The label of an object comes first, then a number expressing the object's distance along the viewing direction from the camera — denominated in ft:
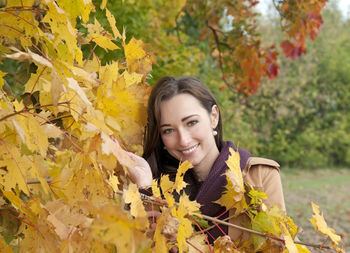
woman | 5.39
